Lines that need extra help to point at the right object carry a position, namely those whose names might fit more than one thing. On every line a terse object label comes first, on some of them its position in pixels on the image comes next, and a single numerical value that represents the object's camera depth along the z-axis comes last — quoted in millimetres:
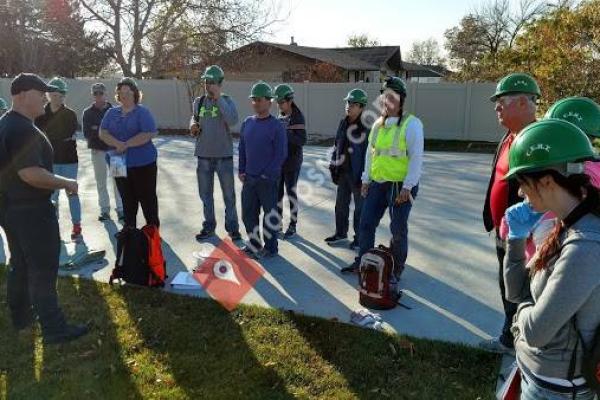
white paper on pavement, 4988
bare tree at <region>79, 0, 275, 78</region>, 23016
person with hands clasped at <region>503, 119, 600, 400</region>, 1583
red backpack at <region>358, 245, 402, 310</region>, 4408
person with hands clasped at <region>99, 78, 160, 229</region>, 5602
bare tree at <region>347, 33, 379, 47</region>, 56281
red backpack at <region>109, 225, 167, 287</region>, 4910
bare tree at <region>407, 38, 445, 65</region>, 65113
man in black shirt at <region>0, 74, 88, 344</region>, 3557
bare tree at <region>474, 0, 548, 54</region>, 39841
